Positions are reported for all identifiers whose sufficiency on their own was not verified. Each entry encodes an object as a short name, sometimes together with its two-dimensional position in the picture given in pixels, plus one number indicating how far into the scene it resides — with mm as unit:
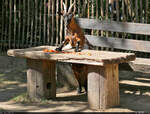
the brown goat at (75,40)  10378
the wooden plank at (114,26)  11605
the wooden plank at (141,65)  11194
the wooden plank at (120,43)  11521
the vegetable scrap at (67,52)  9961
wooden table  9272
